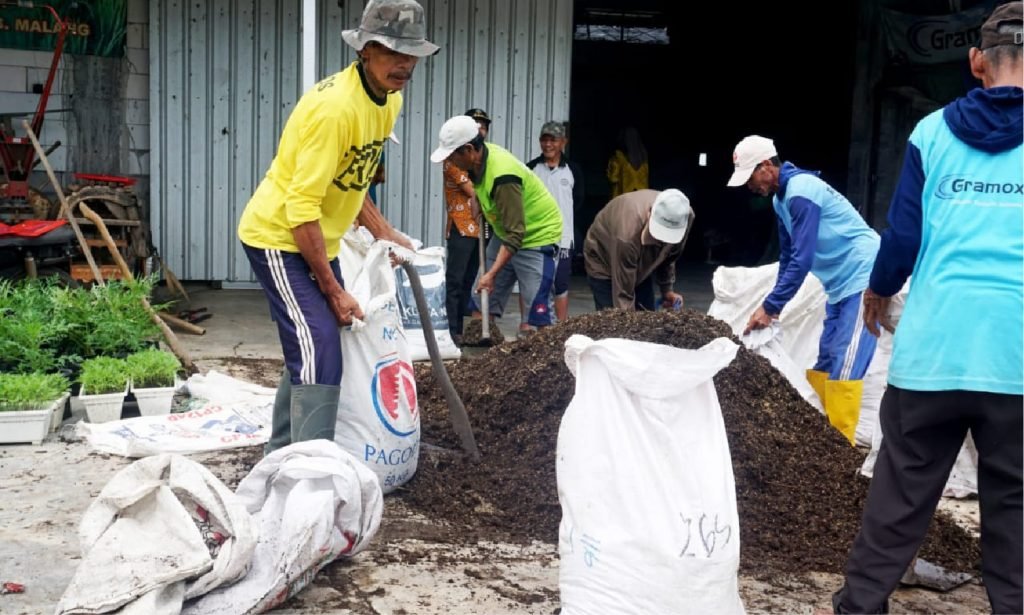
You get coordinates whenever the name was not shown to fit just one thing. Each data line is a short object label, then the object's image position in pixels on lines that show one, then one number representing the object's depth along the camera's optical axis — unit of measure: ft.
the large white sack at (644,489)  8.66
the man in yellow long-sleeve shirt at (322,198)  11.19
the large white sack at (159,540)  8.55
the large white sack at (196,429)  14.84
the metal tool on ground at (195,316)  25.12
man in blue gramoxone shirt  8.46
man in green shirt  19.72
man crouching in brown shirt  17.62
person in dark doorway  37.45
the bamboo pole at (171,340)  19.47
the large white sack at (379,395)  12.50
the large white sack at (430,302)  21.98
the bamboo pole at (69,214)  21.93
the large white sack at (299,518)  9.29
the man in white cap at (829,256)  16.02
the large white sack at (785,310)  18.94
